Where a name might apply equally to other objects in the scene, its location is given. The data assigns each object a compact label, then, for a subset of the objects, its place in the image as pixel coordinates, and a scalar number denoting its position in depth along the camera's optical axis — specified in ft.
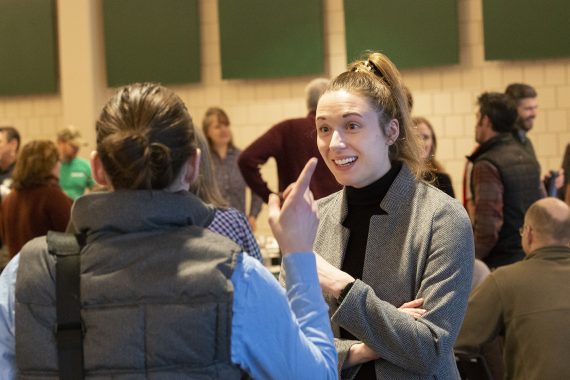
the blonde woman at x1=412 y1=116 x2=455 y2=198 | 17.51
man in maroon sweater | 17.03
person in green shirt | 27.76
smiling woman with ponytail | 7.23
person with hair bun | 5.36
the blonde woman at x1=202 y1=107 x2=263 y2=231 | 25.55
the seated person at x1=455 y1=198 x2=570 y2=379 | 11.19
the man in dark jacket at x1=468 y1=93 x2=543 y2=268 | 17.53
